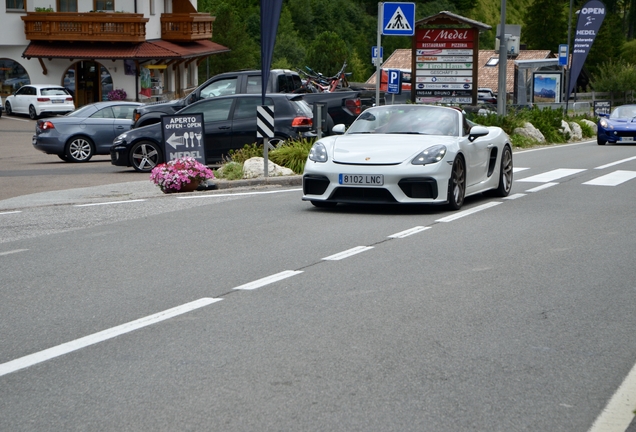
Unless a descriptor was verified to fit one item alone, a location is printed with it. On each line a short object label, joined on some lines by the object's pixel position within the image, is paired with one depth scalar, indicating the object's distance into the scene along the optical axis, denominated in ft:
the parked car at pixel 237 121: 64.64
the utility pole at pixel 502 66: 100.17
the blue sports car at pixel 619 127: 97.30
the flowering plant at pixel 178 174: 49.60
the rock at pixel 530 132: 99.86
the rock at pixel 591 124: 125.80
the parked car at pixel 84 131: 78.74
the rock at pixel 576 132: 114.93
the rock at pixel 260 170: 55.31
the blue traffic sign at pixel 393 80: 118.73
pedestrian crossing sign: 65.98
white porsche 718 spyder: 37.73
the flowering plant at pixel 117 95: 174.88
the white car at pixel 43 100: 162.50
